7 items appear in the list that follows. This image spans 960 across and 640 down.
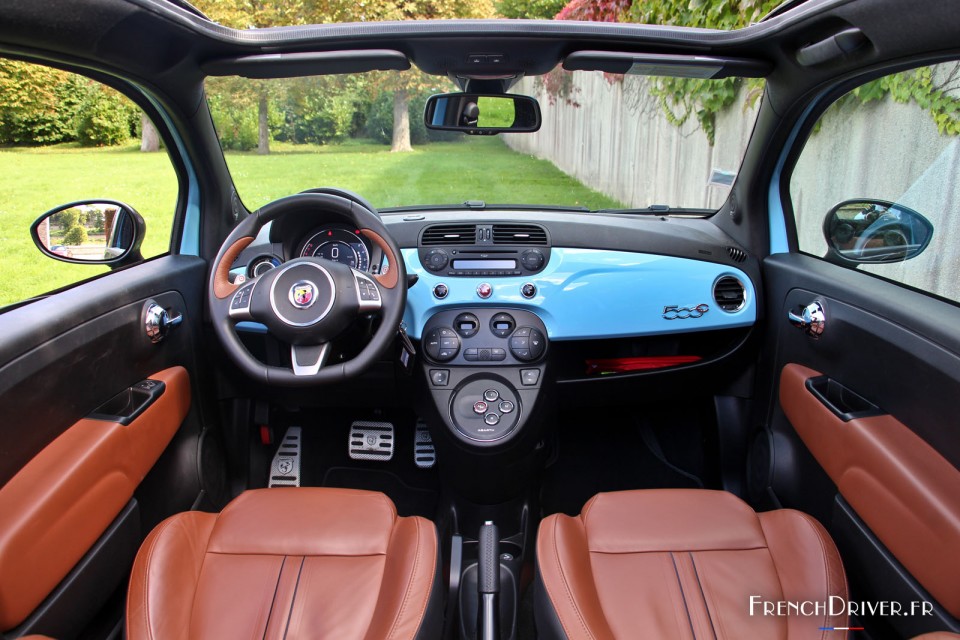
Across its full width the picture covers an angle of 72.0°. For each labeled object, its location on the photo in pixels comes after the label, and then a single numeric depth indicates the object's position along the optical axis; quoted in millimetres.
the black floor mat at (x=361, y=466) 2928
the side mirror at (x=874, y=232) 2107
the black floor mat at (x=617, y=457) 2914
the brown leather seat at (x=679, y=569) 1506
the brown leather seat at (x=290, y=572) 1504
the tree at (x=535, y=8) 10961
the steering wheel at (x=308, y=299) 1832
